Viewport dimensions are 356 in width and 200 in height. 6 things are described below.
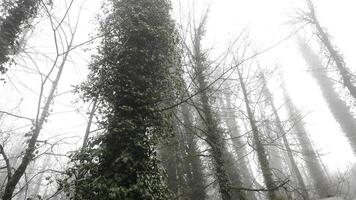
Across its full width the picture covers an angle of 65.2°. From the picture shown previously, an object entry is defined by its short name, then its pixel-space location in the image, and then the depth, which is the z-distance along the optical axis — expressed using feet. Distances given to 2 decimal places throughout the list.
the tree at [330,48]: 49.75
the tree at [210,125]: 23.04
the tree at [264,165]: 34.89
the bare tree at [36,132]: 19.24
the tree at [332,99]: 73.89
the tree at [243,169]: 55.16
